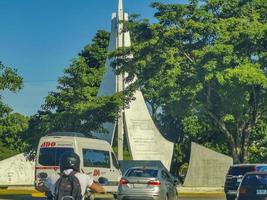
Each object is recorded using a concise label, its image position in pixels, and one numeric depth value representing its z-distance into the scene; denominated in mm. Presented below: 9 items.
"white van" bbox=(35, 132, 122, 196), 27484
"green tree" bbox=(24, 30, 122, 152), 45000
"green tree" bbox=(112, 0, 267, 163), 35469
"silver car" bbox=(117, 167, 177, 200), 25750
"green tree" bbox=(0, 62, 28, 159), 66500
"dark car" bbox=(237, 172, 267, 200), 17844
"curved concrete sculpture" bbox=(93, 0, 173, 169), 47938
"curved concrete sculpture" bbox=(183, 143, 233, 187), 44688
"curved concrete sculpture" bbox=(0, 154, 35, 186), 50062
